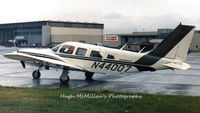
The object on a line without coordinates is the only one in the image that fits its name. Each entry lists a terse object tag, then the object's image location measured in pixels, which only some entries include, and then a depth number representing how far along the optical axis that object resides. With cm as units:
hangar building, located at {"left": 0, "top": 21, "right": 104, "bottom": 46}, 11969
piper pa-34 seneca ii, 1888
